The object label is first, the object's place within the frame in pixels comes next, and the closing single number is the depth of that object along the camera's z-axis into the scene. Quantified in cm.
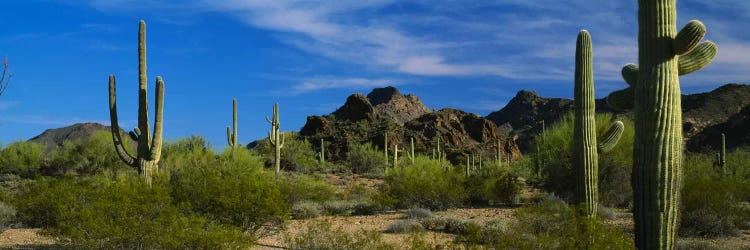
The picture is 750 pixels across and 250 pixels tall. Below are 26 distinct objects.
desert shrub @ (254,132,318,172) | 4034
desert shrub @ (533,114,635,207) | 2041
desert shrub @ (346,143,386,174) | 4425
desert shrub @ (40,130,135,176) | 3341
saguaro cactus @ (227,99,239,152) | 3200
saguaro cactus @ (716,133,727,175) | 2840
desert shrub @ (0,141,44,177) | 3384
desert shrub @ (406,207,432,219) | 1672
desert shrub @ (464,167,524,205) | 2147
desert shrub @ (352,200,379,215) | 1881
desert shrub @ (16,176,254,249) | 1022
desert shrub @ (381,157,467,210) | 1986
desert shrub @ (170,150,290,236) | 1209
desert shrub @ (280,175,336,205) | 1883
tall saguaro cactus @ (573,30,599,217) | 1194
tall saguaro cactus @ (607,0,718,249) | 885
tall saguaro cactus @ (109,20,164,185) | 1622
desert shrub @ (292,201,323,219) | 1739
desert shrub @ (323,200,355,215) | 1859
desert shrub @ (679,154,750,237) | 1462
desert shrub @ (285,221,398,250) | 983
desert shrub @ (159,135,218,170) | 2444
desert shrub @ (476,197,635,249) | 839
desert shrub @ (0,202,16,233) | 1483
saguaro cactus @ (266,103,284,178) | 3114
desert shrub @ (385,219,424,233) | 1429
